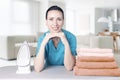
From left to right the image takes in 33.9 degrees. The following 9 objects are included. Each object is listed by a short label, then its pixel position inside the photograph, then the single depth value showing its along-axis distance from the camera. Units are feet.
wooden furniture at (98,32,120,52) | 25.57
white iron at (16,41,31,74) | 3.50
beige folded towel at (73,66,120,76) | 3.21
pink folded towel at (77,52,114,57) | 3.38
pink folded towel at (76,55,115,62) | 3.32
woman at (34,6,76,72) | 3.79
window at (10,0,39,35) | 24.98
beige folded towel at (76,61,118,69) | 3.25
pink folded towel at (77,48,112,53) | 3.47
